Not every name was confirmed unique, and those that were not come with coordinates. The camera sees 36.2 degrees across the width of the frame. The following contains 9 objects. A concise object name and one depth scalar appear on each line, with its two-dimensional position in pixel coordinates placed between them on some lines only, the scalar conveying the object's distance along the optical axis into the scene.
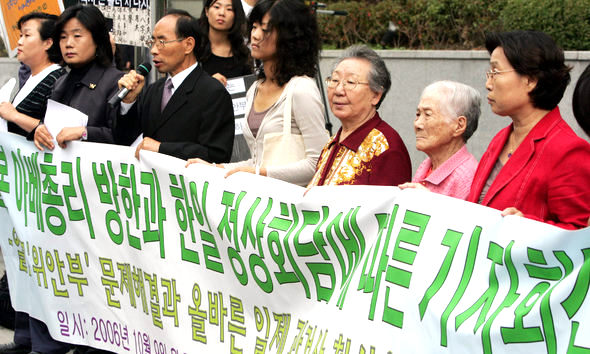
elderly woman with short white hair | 4.06
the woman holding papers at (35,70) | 5.57
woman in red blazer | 3.35
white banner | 3.10
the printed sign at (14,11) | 6.74
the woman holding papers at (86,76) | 5.18
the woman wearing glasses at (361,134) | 4.12
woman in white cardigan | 4.70
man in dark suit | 4.77
